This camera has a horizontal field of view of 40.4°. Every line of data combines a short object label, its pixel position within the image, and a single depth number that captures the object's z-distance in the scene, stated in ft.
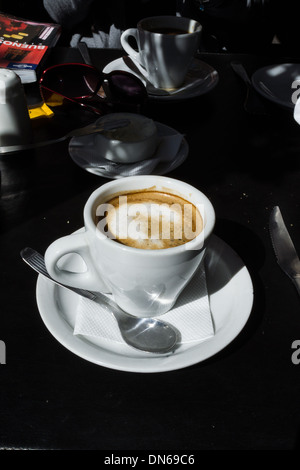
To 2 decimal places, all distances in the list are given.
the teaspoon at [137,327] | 1.76
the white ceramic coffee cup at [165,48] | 3.85
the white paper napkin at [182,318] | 1.80
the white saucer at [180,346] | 1.63
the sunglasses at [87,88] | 3.64
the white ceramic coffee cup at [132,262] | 1.69
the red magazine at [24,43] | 4.08
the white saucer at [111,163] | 2.97
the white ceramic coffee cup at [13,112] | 3.01
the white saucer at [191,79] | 3.95
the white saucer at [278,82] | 3.89
